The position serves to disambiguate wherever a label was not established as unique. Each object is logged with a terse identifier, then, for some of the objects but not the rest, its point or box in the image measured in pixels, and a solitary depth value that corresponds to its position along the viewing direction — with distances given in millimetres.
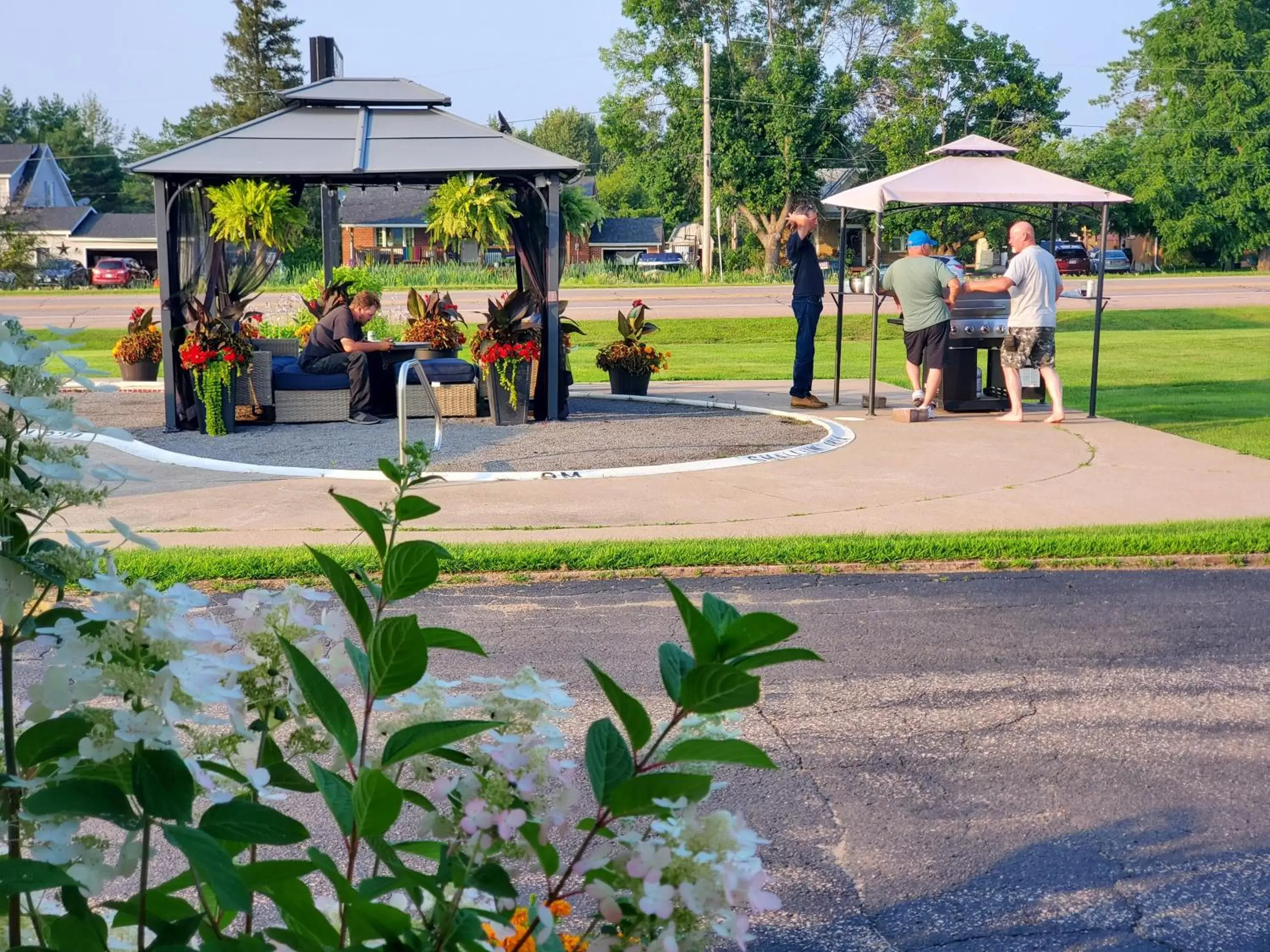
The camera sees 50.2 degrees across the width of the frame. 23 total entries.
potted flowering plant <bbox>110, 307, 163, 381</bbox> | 18016
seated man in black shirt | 13609
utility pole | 50375
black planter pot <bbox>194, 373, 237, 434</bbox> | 12953
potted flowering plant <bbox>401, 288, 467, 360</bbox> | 14750
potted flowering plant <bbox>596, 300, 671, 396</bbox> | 15578
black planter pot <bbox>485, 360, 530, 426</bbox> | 13344
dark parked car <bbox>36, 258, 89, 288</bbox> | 53812
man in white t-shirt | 12805
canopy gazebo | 13266
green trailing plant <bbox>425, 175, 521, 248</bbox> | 13242
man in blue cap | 13242
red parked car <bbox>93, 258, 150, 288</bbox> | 59031
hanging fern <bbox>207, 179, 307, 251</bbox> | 13500
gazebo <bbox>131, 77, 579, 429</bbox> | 12961
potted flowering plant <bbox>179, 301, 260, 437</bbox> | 12547
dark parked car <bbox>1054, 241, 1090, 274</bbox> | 55219
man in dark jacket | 13617
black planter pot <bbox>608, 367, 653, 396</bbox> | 15742
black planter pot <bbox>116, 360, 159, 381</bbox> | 18250
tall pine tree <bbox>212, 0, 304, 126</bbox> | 75562
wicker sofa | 13711
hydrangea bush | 1320
